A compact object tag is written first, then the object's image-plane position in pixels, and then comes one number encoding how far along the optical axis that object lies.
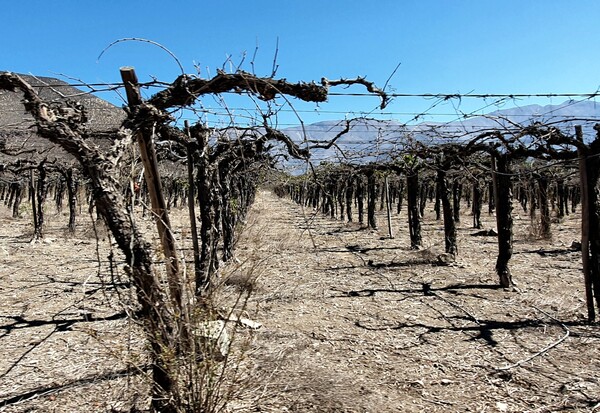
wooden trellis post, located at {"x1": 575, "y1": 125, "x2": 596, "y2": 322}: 5.66
